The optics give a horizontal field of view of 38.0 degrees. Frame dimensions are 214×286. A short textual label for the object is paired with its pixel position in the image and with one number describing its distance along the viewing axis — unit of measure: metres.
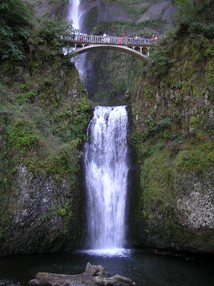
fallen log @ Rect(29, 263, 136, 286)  9.91
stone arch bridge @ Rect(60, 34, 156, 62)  22.94
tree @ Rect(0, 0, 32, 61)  18.33
